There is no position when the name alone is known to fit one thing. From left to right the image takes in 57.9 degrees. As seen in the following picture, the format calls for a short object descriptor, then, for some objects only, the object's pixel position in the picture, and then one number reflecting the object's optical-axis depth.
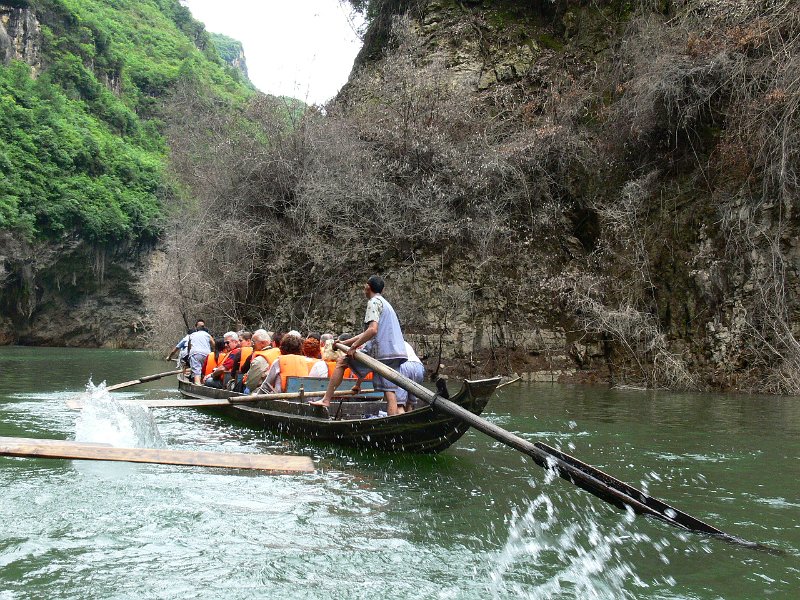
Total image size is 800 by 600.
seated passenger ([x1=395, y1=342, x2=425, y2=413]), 7.33
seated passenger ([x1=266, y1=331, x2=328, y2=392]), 8.98
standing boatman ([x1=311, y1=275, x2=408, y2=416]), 7.11
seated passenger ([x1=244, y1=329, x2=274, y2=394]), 9.79
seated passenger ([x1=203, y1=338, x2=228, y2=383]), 12.13
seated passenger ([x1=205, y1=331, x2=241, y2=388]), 11.16
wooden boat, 6.23
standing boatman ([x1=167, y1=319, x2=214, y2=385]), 12.98
